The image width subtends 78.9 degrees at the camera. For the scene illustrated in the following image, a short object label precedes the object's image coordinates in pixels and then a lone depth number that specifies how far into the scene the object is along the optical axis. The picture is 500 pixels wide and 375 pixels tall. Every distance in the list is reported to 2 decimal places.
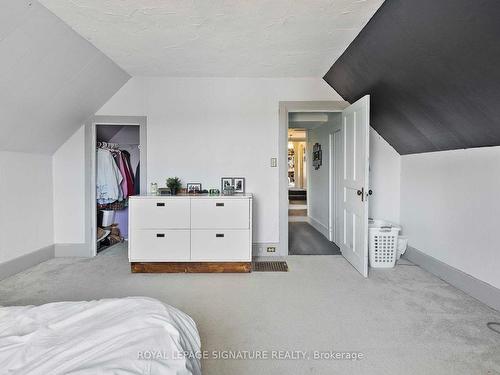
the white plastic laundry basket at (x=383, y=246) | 3.60
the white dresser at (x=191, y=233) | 3.46
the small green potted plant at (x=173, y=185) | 3.77
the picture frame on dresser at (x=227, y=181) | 4.11
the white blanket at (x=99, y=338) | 0.86
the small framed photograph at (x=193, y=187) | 4.00
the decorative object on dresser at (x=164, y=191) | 3.75
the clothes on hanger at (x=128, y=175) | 4.75
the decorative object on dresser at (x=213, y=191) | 3.83
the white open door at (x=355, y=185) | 3.27
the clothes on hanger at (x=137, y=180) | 5.03
